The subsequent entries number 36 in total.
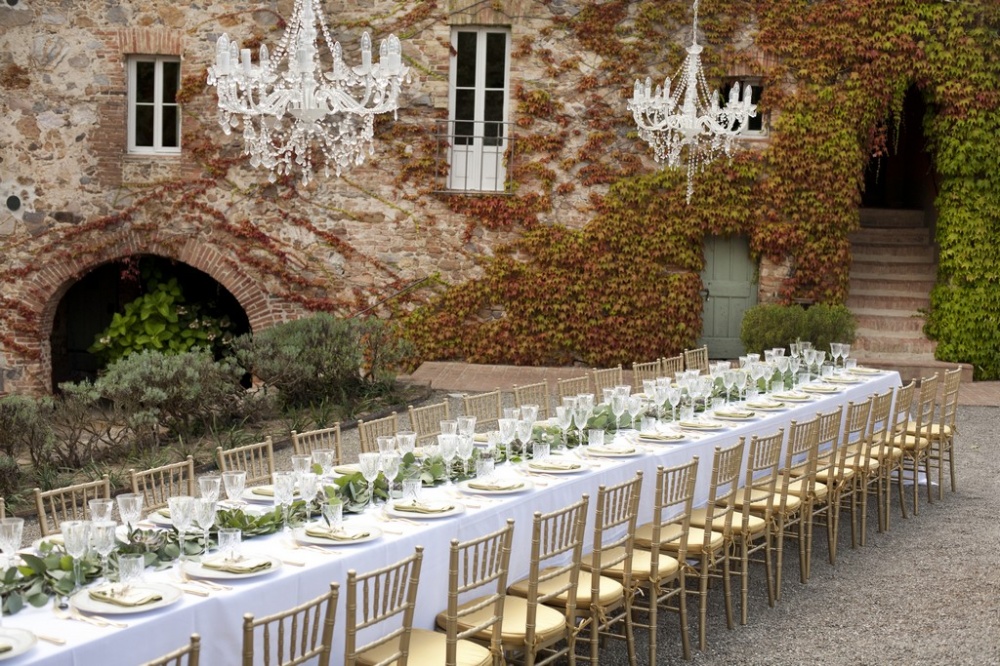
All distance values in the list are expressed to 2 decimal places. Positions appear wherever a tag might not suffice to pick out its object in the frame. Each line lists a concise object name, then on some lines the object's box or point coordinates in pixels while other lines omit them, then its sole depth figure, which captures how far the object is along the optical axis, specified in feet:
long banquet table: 10.29
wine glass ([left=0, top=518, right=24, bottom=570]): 11.30
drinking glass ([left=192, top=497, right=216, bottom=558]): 12.25
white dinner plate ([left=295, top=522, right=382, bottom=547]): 13.12
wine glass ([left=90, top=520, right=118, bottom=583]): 11.44
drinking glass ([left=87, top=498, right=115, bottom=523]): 11.82
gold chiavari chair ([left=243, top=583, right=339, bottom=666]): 9.74
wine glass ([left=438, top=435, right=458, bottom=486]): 16.20
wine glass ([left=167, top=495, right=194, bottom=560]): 12.15
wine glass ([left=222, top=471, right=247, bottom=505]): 13.26
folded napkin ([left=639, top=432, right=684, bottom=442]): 19.95
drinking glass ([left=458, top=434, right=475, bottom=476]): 16.20
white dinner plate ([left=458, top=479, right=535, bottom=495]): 15.80
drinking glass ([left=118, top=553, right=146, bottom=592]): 11.02
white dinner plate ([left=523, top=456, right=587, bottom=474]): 17.24
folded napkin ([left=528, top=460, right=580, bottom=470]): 17.33
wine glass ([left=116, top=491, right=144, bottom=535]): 12.26
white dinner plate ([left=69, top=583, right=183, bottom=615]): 10.66
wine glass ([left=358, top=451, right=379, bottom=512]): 14.65
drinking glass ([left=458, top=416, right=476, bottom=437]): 17.20
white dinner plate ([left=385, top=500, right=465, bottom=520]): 14.39
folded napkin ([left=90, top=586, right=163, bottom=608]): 10.79
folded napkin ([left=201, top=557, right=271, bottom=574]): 11.93
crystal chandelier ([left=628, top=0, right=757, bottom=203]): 35.32
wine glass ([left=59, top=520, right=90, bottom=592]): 11.26
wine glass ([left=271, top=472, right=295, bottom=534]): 13.83
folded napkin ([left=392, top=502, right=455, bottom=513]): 14.52
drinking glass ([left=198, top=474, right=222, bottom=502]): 12.71
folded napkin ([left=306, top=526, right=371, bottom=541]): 13.21
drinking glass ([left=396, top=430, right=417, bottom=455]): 16.40
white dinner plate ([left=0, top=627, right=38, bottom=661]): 9.53
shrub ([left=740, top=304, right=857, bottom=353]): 40.37
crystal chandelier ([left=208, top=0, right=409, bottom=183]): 24.04
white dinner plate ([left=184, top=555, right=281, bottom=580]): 11.79
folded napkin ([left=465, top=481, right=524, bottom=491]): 15.88
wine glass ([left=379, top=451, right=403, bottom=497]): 15.31
